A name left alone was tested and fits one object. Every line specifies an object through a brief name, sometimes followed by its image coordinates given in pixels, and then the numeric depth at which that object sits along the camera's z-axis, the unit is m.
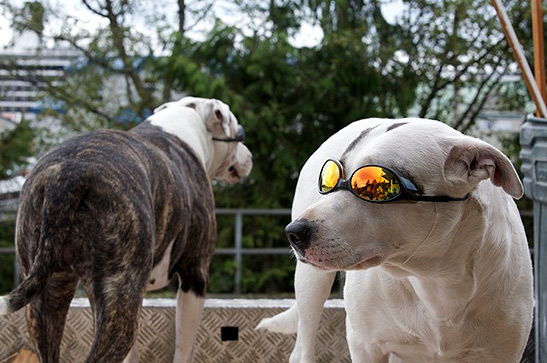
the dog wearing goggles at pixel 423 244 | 2.10
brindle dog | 2.83
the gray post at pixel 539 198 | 3.35
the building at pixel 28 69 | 11.54
